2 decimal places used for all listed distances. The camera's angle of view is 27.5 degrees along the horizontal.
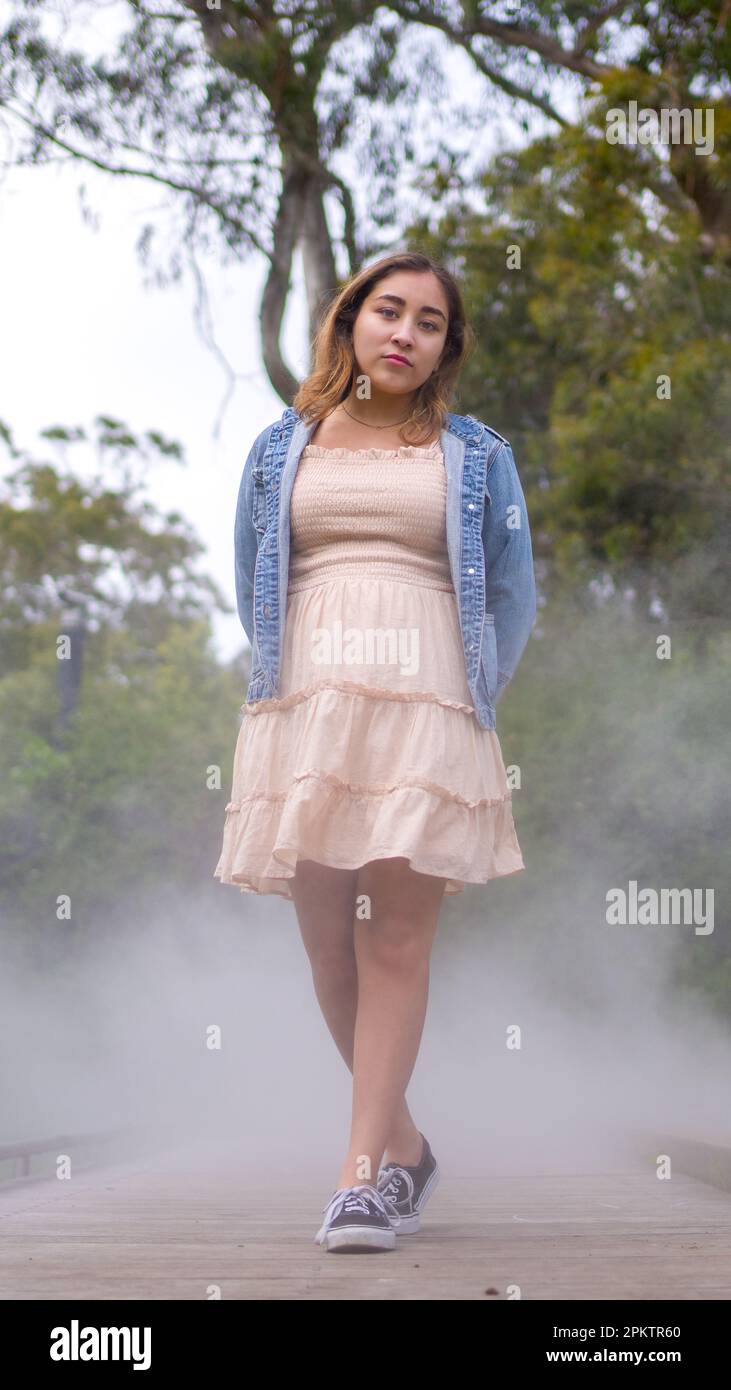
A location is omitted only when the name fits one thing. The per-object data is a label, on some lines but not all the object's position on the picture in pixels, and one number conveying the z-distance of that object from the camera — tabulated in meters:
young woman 2.22
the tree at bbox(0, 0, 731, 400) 8.48
